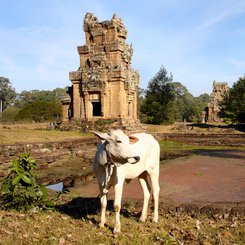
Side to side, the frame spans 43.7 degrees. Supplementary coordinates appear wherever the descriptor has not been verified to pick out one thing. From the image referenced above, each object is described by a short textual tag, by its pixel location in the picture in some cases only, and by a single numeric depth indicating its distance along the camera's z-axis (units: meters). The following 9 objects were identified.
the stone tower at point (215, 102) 54.12
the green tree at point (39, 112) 52.38
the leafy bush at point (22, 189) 5.38
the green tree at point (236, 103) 36.94
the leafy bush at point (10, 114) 56.66
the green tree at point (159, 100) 40.56
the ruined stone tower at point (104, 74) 25.55
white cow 4.58
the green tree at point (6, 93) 89.06
